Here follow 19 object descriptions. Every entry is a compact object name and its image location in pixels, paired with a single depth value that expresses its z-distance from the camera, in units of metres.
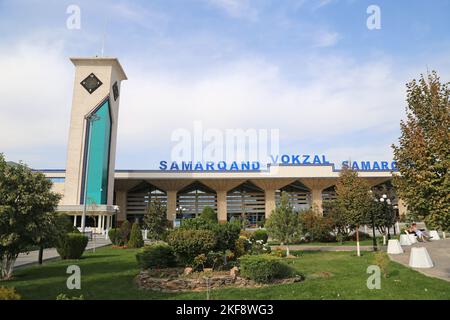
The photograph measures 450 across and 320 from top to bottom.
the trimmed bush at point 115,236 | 28.55
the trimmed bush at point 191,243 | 12.50
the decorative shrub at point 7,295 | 6.59
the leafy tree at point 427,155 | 8.23
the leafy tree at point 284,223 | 20.94
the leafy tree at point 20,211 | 11.94
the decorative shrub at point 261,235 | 25.98
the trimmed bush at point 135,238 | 26.80
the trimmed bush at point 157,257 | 13.38
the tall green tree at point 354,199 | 19.34
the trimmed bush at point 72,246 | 18.86
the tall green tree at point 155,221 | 28.17
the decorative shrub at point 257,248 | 16.24
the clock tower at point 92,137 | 48.94
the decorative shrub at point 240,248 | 14.67
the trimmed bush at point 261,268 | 11.41
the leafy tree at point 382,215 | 24.16
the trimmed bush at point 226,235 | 13.38
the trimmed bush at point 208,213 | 28.75
